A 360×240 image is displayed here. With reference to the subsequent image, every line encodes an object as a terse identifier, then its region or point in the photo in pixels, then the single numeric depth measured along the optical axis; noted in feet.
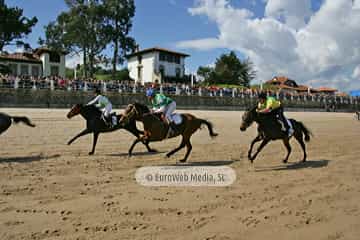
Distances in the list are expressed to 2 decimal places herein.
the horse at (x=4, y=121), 31.45
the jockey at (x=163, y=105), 32.14
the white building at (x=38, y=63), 188.14
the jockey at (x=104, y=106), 36.43
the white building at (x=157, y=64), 219.82
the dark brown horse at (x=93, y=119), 35.76
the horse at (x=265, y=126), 30.40
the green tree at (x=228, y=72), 226.79
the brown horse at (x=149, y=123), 31.22
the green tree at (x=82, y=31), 159.92
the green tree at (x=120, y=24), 164.96
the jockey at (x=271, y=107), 30.86
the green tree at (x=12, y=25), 123.57
